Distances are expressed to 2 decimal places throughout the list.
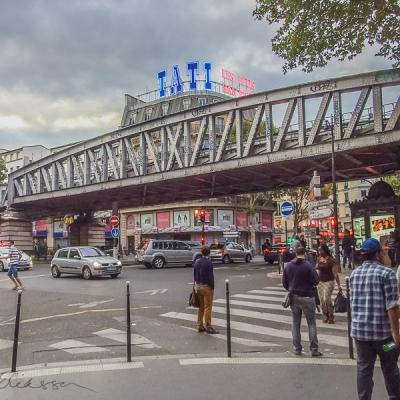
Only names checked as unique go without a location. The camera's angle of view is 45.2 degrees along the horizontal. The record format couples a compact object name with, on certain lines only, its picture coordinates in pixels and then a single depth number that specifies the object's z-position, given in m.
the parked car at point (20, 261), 29.70
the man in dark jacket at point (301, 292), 7.36
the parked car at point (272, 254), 32.88
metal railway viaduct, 23.55
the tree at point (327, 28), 13.47
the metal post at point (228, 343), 7.29
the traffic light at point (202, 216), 31.19
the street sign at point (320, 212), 17.14
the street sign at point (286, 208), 19.19
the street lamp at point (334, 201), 20.36
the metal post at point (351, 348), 7.05
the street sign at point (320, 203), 17.45
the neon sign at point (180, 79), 58.16
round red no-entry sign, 33.22
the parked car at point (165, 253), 29.52
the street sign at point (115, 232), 33.08
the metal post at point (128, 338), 7.08
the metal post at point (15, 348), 6.68
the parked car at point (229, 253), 34.47
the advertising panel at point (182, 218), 60.66
